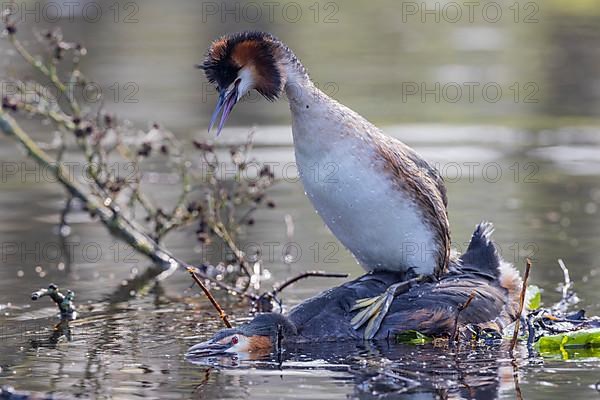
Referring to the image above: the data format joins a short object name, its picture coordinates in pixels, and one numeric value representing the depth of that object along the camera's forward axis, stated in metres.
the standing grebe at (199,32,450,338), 16.89
